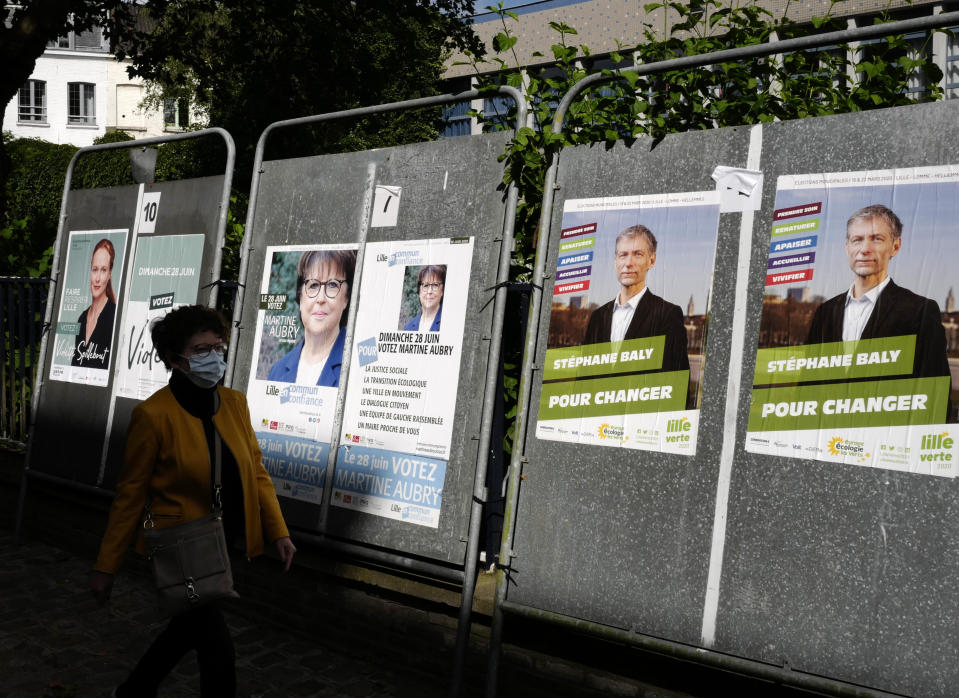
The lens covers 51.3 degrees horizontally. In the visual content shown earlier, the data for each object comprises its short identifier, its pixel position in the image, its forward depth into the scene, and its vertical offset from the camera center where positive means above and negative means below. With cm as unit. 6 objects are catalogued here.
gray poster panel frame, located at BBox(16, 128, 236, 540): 650 -3
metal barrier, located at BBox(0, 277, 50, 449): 817 +18
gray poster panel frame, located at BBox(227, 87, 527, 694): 471 +67
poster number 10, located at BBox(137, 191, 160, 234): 698 +121
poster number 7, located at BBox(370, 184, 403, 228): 534 +111
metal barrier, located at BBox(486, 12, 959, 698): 362 +8
